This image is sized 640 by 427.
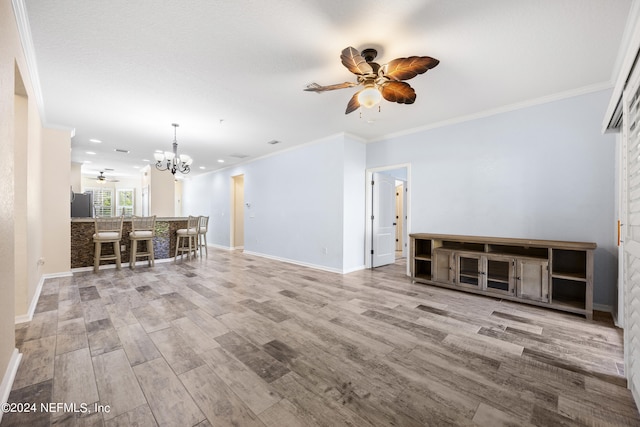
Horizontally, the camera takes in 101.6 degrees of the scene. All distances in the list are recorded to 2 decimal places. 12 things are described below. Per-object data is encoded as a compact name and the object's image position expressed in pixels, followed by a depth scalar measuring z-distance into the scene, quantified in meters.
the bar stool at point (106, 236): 4.81
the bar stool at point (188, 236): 6.05
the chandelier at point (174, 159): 4.80
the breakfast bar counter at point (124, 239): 4.91
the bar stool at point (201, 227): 6.49
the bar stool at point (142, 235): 5.21
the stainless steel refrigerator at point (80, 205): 6.15
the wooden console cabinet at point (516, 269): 2.96
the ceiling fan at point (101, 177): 9.40
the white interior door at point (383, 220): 5.46
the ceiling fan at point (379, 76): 2.17
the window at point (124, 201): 11.23
